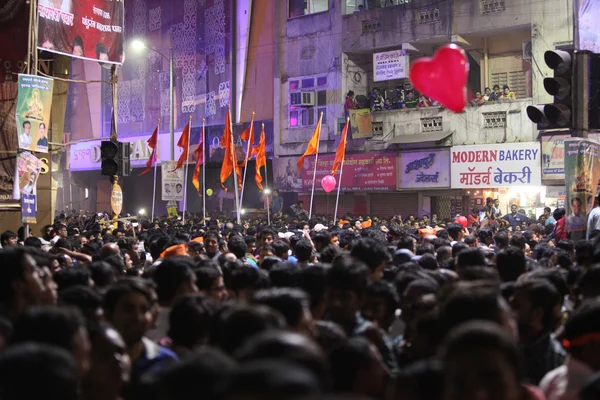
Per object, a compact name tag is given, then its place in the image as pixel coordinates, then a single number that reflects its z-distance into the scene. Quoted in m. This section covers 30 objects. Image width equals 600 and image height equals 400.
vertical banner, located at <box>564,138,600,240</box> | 10.25
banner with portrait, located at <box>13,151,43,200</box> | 14.34
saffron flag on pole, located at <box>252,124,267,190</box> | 25.42
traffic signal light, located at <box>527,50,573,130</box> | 10.04
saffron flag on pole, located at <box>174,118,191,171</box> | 26.09
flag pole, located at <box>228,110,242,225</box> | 23.11
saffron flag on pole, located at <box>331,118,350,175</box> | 24.11
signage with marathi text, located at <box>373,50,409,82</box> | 30.55
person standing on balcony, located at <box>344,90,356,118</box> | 31.92
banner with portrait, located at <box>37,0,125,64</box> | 19.59
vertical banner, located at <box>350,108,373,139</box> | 31.48
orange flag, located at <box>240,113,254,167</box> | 25.10
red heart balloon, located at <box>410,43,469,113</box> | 6.72
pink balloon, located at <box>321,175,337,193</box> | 27.39
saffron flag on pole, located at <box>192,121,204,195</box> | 26.08
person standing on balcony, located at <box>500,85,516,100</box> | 27.73
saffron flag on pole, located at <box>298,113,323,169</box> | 24.35
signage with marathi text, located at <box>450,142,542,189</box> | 26.59
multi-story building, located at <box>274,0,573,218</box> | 27.34
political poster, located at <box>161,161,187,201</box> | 24.09
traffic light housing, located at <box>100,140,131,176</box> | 18.08
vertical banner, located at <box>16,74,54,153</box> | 15.36
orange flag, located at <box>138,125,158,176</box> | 27.12
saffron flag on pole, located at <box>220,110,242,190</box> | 23.89
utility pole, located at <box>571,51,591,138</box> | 10.12
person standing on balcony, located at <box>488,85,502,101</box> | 28.01
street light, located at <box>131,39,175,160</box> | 29.12
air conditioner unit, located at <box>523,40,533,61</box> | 27.36
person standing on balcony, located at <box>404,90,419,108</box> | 30.45
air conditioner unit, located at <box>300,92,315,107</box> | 33.41
